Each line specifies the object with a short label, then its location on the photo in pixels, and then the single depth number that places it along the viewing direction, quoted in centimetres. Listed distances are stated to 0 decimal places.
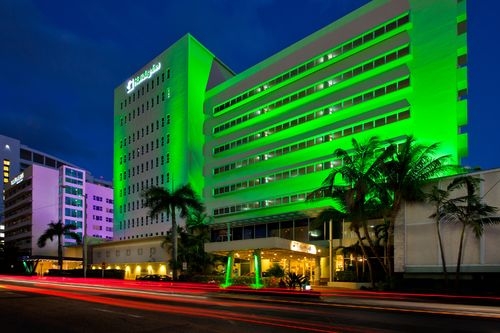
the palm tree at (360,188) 3350
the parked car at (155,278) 4954
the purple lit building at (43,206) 12031
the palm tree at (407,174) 3198
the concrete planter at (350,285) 3706
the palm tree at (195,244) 5044
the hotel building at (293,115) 4284
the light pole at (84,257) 5109
